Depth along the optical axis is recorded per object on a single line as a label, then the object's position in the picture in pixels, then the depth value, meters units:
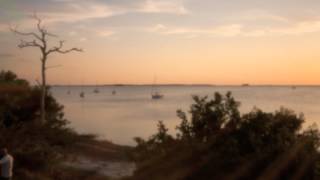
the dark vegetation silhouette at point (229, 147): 17.31
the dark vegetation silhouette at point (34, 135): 21.53
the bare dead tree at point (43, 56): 30.81
